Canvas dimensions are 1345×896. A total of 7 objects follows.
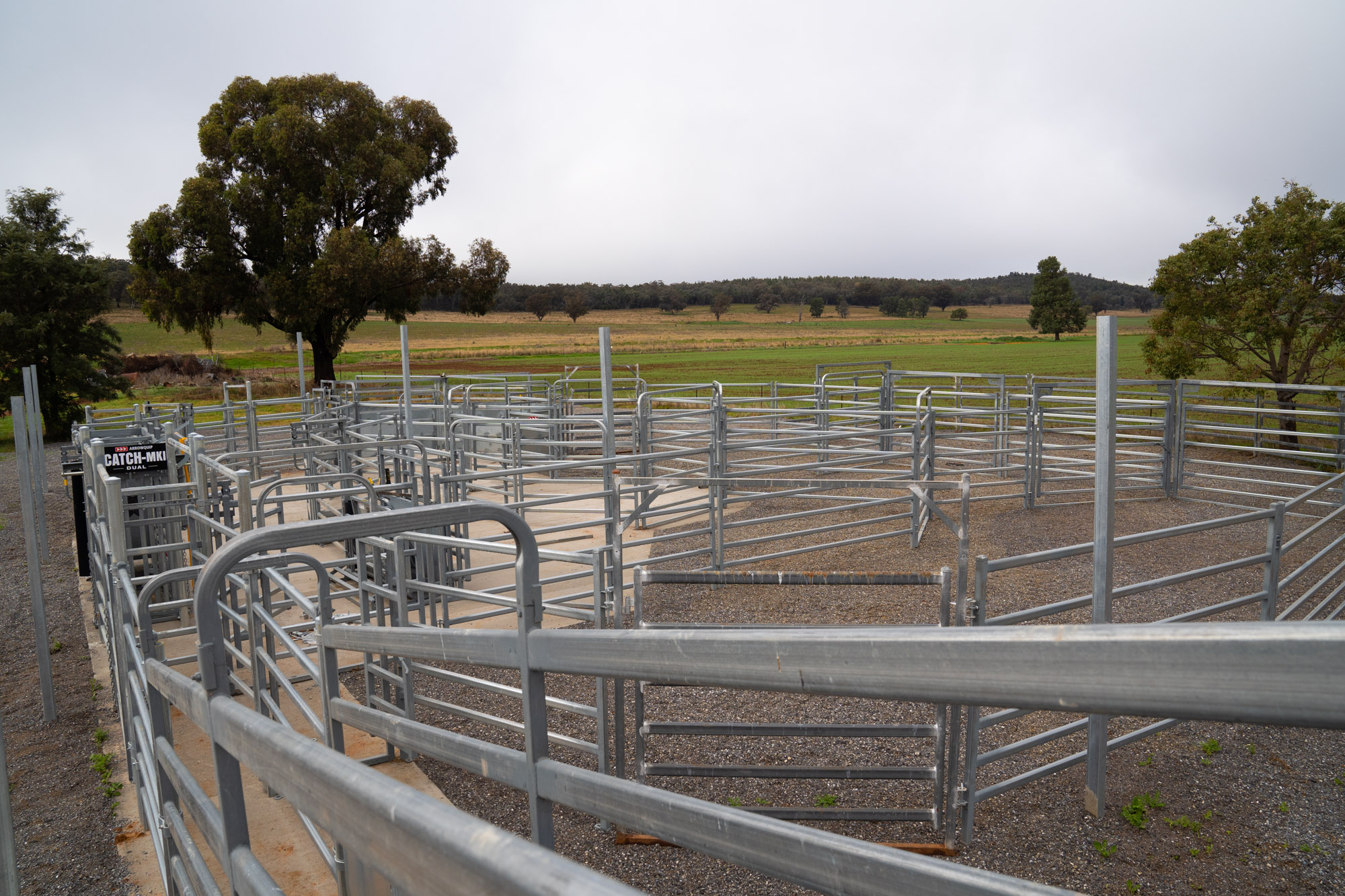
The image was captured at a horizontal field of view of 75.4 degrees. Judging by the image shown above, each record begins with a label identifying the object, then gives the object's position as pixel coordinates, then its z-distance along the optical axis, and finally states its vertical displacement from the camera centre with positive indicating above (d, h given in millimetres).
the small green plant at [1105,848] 4039 -2377
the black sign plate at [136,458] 7930 -982
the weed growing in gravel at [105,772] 5148 -2588
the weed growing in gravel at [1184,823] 4266 -2383
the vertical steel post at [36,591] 5578 -1592
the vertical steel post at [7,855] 2076 -1229
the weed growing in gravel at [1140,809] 4305 -2378
